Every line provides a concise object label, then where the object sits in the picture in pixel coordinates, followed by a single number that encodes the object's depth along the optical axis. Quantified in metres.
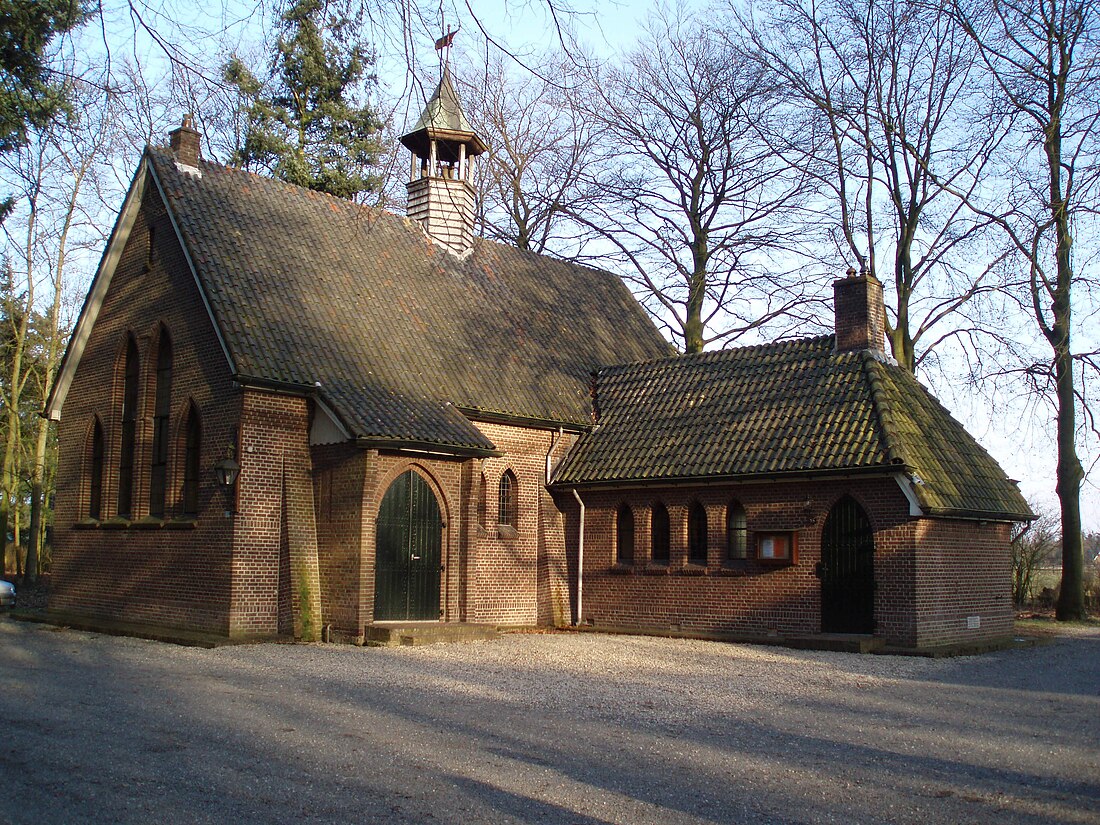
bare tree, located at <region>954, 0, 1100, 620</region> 19.67
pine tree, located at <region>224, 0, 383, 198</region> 34.75
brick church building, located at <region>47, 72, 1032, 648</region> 17.31
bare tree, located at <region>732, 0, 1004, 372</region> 27.72
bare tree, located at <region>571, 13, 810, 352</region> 33.09
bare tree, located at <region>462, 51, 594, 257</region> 35.12
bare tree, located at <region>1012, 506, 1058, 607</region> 29.53
